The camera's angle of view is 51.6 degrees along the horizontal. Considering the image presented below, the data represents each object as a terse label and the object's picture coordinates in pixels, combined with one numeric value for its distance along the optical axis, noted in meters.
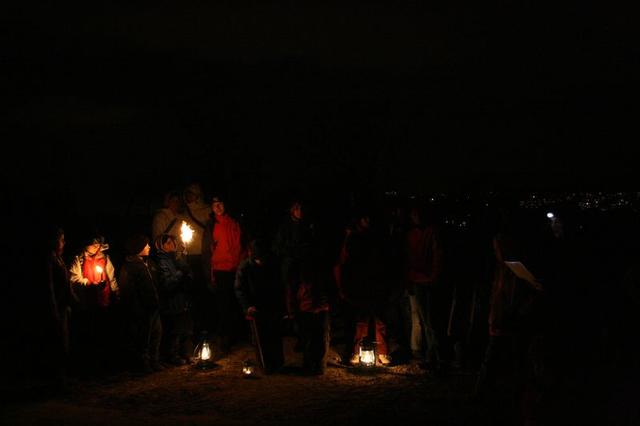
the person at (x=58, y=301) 8.24
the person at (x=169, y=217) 10.66
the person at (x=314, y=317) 9.23
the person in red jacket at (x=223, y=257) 10.55
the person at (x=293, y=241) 10.35
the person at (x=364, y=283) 9.50
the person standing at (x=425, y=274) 9.29
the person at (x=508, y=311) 7.26
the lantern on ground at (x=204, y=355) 9.55
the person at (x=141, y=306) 9.33
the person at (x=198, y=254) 11.31
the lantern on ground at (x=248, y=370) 9.06
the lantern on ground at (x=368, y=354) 9.25
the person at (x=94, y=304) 9.39
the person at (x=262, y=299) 9.35
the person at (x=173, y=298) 9.72
